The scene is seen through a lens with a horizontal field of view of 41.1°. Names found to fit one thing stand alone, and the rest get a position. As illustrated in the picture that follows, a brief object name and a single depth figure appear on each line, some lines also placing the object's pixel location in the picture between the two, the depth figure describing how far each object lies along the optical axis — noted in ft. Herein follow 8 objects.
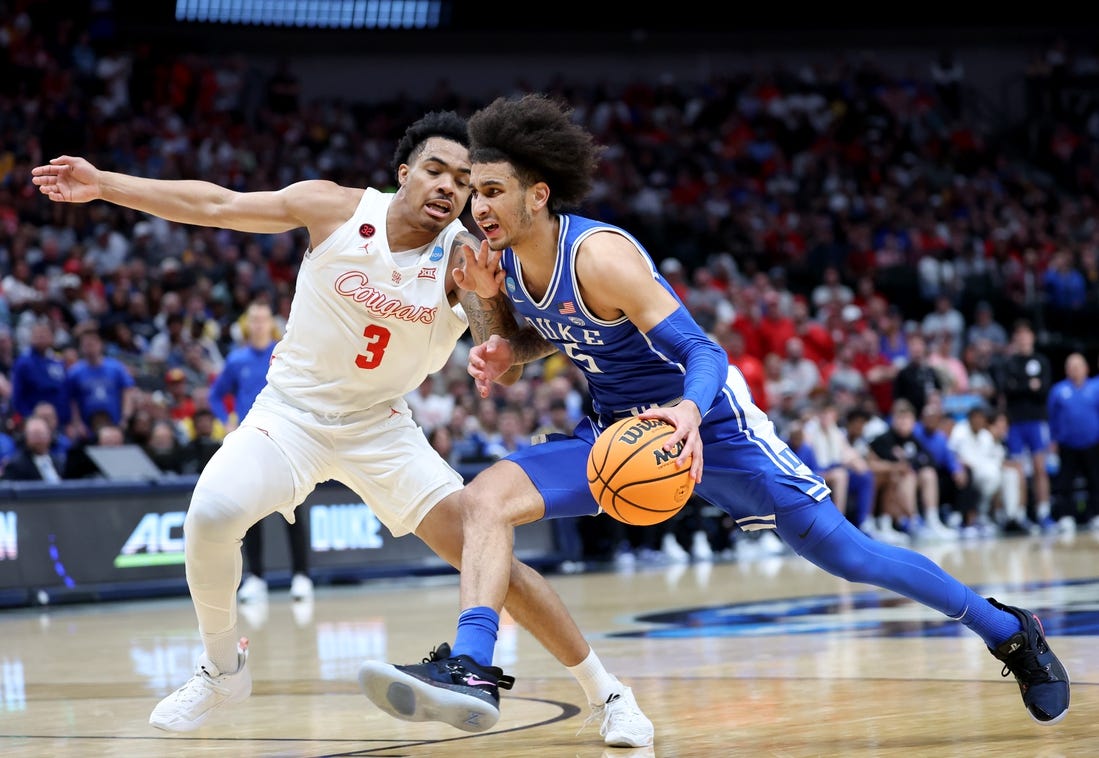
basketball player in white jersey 15.79
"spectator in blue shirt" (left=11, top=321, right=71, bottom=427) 40.98
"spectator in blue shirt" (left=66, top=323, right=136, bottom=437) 41.19
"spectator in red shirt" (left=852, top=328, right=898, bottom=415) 58.03
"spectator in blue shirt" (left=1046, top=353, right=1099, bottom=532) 54.60
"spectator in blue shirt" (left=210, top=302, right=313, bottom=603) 35.47
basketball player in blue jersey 14.60
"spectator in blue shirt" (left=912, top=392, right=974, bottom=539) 54.60
